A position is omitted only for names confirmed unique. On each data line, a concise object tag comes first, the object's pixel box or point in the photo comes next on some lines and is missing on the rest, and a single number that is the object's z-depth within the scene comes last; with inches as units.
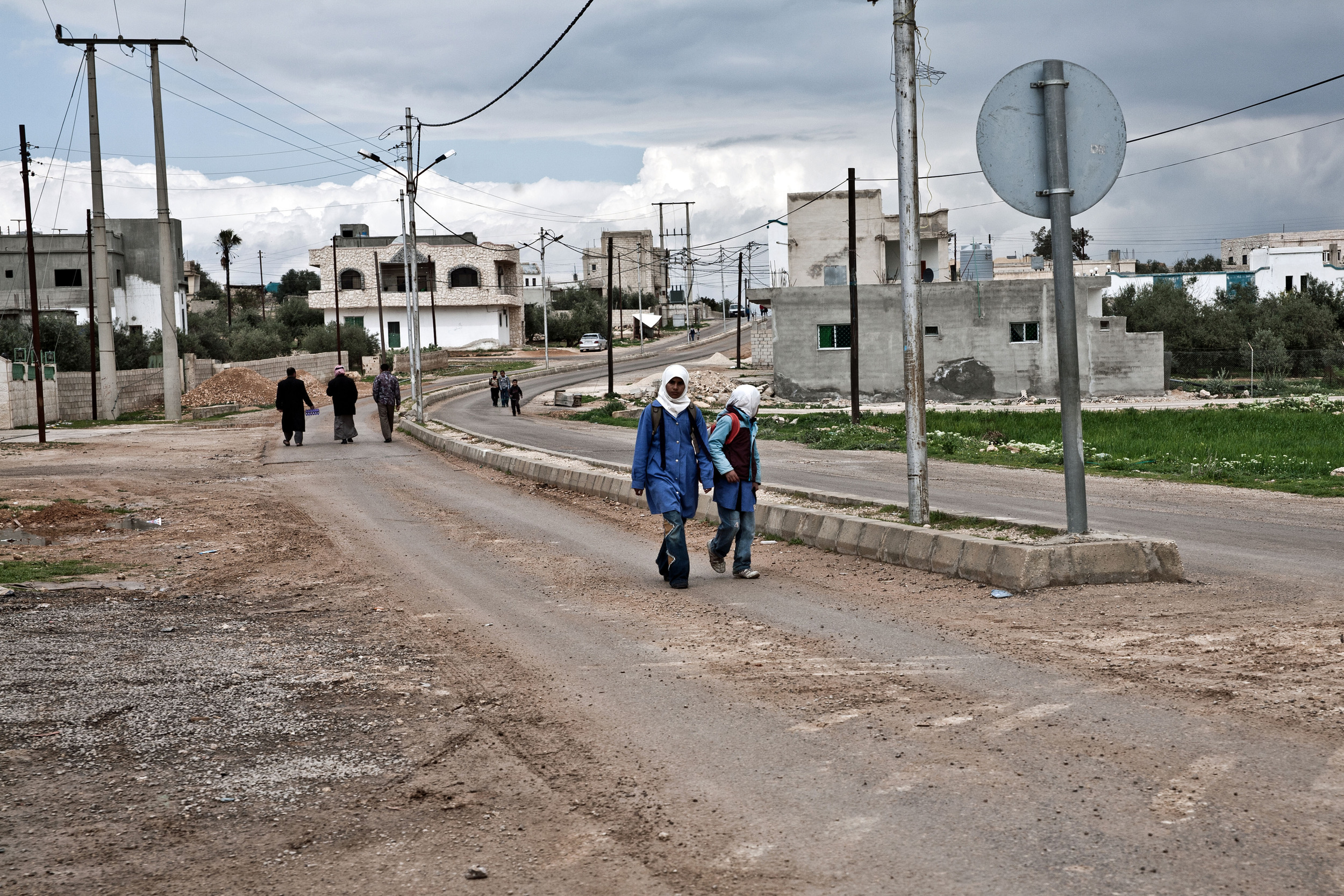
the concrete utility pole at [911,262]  391.2
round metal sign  315.6
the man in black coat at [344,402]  1073.5
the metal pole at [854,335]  1385.3
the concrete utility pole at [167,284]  1449.3
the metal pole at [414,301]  1482.5
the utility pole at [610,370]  2063.4
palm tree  4335.6
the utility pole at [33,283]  1131.9
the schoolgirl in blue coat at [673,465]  367.9
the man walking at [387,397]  1127.4
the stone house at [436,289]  3939.5
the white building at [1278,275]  3331.7
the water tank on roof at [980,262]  2502.5
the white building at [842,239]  2527.1
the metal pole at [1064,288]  318.3
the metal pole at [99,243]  1453.0
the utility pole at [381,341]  3048.7
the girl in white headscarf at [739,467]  374.0
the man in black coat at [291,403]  1063.0
